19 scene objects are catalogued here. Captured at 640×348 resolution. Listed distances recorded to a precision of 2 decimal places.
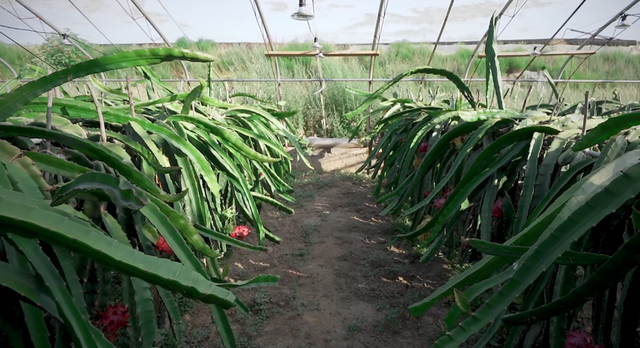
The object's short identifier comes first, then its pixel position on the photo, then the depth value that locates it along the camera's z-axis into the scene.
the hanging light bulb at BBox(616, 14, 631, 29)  4.70
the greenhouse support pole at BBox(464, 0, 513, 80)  4.27
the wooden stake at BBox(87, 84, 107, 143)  0.92
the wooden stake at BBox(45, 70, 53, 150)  0.79
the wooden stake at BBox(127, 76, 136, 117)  1.11
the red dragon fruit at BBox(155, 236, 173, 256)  0.93
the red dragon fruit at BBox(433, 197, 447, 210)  1.50
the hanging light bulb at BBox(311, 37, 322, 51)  4.78
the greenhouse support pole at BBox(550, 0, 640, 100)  4.41
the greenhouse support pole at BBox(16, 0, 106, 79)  3.90
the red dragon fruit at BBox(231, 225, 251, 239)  1.90
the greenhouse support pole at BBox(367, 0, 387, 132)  4.86
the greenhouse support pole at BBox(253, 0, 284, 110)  4.96
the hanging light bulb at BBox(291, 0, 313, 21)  4.30
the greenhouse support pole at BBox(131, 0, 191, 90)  4.46
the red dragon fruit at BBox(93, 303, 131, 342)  0.78
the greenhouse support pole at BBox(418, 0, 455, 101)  4.60
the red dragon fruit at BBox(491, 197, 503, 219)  1.16
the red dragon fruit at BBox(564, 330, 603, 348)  0.73
